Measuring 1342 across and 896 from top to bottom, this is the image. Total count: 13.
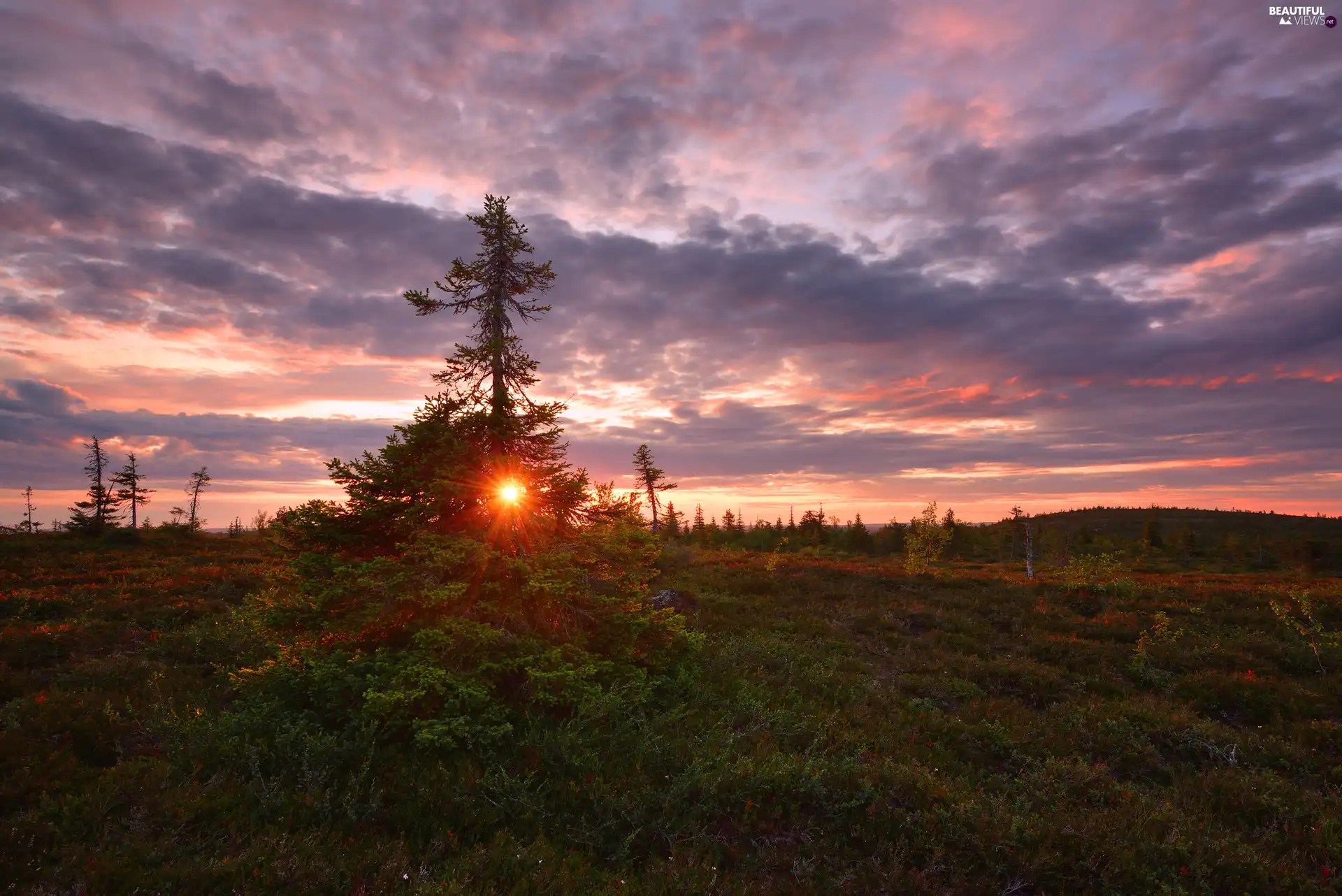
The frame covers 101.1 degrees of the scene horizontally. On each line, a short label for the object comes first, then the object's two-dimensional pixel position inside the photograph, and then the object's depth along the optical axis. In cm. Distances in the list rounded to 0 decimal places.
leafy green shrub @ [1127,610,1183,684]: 1666
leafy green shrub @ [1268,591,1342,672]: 1749
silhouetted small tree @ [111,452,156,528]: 5716
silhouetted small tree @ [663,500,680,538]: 6828
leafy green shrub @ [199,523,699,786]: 974
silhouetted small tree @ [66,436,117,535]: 5134
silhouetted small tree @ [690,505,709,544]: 7169
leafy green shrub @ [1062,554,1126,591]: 2731
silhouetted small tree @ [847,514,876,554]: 7562
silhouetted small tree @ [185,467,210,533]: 7321
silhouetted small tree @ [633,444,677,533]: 5400
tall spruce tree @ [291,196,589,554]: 1191
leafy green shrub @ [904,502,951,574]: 3500
